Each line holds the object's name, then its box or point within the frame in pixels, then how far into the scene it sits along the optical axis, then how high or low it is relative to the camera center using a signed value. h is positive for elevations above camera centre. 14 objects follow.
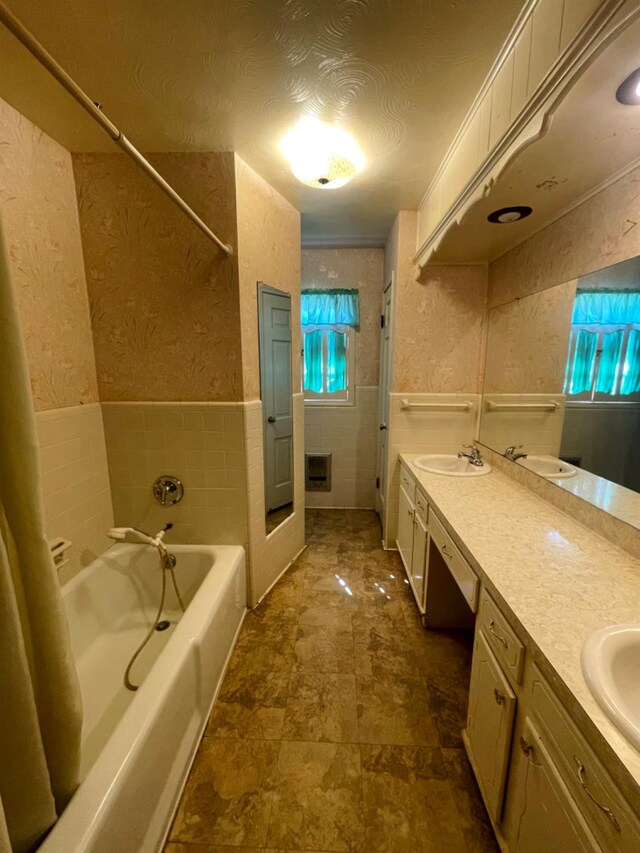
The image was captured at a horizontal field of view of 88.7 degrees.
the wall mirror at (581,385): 1.18 -0.04
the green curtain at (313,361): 3.10 +0.13
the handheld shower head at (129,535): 1.53 -0.77
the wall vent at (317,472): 3.28 -0.98
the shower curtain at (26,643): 0.56 -0.50
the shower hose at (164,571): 1.54 -1.05
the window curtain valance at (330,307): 2.96 +0.61
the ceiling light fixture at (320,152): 1.44 +1.02
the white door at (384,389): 2.63 -0.12
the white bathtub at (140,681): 0.79 -1.10
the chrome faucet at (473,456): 2.13 -0.54
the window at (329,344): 2.97 +0.29
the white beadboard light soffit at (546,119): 0.73 +0.73
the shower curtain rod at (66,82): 0.57 +0.60
